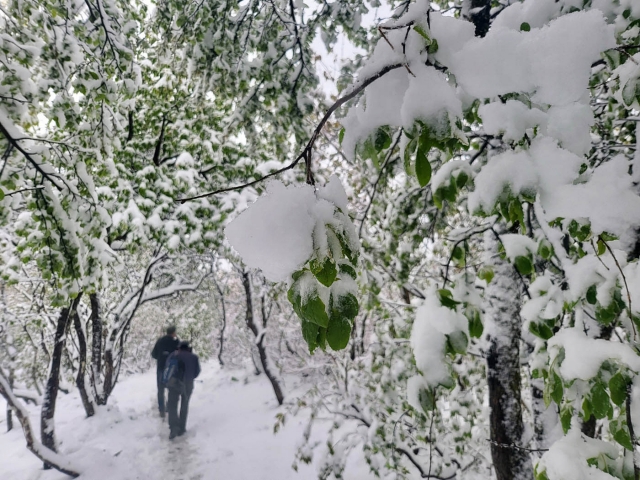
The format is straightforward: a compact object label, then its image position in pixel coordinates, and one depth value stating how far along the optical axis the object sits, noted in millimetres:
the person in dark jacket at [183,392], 6836
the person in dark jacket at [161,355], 7969
